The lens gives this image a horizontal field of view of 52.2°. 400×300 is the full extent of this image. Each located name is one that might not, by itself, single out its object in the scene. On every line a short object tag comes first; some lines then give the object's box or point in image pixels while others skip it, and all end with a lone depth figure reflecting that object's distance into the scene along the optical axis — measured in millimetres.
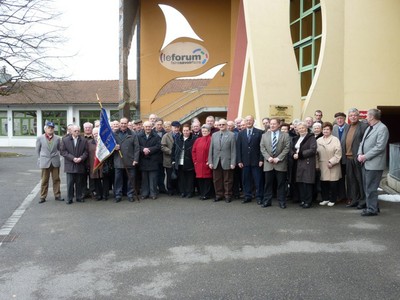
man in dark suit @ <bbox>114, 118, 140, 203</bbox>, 8867
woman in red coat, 8898
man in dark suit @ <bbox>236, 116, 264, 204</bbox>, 8391
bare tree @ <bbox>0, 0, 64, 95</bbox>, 21281
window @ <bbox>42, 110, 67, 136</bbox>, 36750
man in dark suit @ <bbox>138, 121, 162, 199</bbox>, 9078
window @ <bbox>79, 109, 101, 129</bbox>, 36625
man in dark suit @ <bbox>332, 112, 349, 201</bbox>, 8180
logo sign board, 26078
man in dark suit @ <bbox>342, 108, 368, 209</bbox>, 7789
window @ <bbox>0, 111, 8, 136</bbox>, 37575
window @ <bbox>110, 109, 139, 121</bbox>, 27864
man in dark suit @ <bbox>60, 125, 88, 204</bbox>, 8648
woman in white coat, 7941
